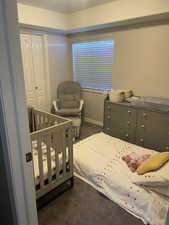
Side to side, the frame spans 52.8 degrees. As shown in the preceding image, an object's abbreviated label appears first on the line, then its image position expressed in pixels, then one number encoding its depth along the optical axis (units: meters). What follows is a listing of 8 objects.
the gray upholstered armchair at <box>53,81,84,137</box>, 3.51
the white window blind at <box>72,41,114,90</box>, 3.73
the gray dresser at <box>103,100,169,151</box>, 2.67
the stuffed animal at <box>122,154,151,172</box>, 2.11
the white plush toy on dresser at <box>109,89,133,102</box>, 3.18
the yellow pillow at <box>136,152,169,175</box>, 1.91
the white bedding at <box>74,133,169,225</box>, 1.69
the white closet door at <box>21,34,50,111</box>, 3.48
